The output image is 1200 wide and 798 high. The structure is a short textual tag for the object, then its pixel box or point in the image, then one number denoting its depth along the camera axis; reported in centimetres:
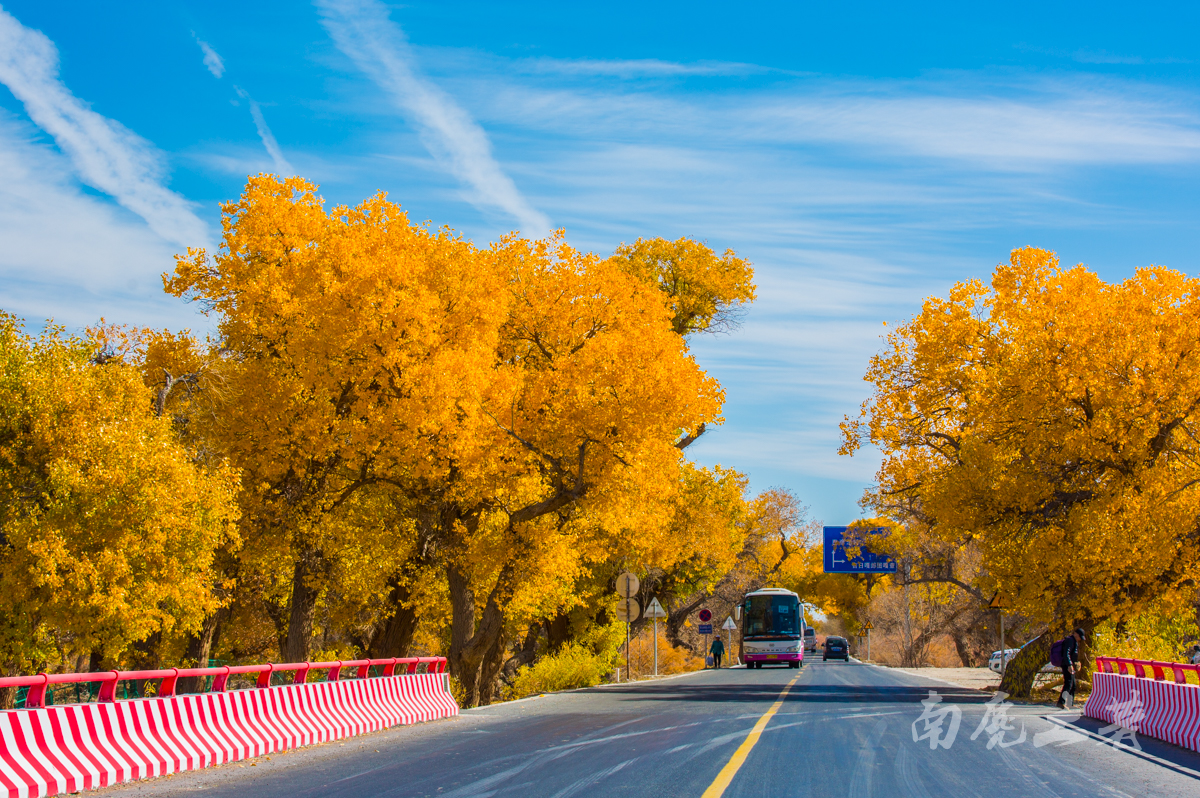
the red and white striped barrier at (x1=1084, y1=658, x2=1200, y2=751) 1351
